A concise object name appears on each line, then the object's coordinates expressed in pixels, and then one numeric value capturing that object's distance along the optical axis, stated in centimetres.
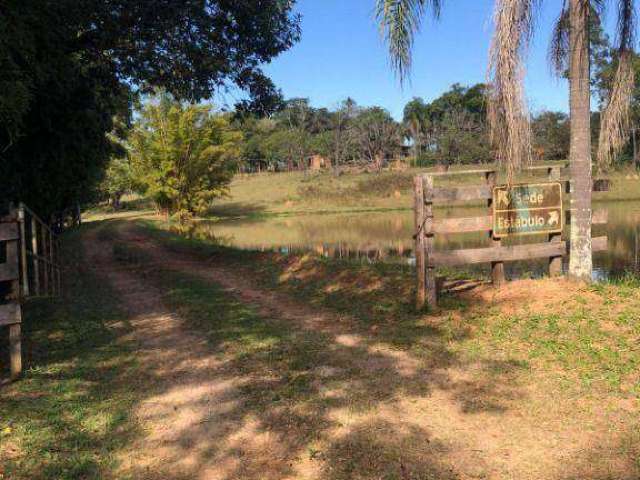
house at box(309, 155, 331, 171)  8388
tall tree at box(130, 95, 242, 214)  3594
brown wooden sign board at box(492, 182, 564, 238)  820
